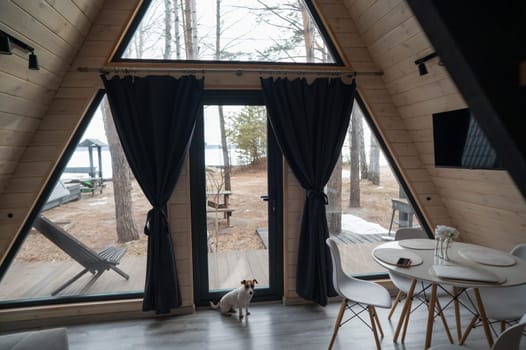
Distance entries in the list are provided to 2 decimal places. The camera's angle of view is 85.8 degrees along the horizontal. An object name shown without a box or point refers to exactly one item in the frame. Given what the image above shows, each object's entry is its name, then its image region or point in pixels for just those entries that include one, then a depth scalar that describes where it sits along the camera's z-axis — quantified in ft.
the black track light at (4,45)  5.56
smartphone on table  6.44
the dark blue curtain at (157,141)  8.52
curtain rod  8.43
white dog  8.73
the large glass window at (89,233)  8.97
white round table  5.67
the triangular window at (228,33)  9.01
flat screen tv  7.04
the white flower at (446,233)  6.53
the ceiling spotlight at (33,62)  6.45
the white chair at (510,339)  4.09
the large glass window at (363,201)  10.28
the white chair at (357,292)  6.87
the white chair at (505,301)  6.29
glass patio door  9.54
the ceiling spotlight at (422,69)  7.64
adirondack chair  9.06
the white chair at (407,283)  7.77
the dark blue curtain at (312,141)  9.12
